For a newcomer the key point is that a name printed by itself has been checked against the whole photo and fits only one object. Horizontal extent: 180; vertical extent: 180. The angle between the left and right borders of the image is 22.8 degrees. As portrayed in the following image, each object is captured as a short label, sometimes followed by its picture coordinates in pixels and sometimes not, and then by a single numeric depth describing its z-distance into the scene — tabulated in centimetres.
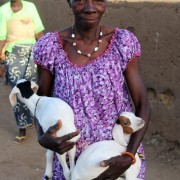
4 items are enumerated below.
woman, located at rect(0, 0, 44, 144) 547
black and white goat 196
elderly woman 205
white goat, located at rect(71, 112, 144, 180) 194
